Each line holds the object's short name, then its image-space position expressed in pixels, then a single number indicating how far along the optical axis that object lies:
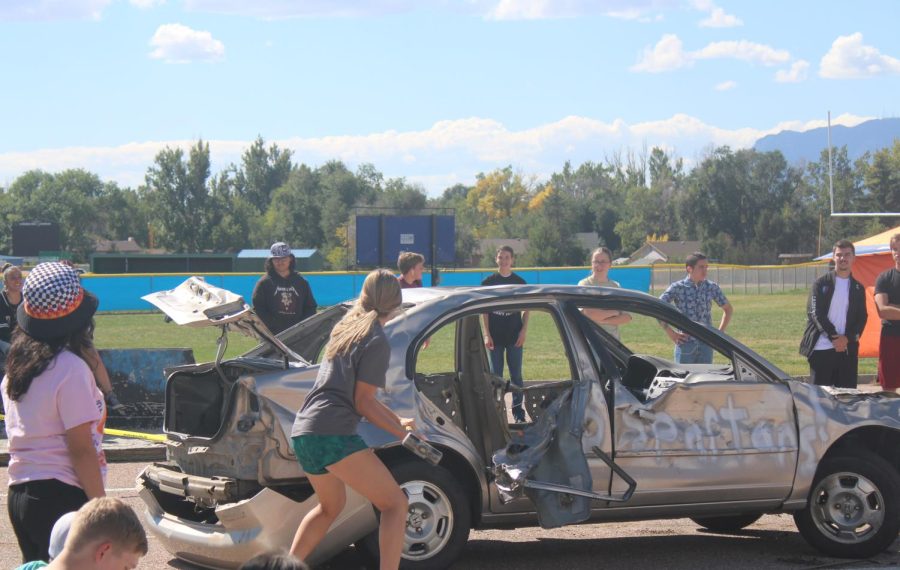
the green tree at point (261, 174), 153.88
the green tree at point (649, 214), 124.97
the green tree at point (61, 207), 125.00
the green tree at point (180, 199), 116.12
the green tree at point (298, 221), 124.38
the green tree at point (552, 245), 89.69
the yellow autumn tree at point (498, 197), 146.75
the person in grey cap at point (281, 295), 11.41
